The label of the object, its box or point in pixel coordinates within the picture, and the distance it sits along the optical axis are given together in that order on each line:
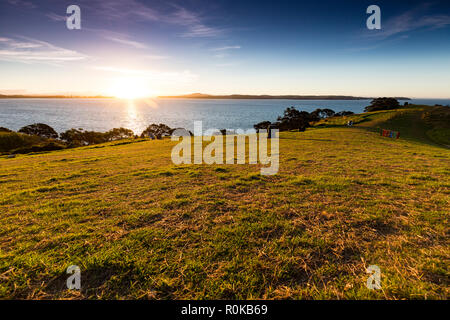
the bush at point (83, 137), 83.75
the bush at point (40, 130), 88.93
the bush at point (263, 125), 90.93
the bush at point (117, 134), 90.99
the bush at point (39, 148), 45.63
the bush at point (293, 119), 76.81
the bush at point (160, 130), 93.56
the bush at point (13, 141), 62.06
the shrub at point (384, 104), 91.44
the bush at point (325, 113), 101.66
